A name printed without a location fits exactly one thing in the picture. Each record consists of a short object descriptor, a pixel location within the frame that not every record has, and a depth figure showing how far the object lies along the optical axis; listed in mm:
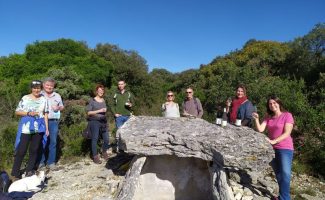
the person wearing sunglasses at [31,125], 6207
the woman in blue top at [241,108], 6418
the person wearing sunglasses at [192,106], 7320
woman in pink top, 5035
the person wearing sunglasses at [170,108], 7371
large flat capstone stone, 4969
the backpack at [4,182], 5671
